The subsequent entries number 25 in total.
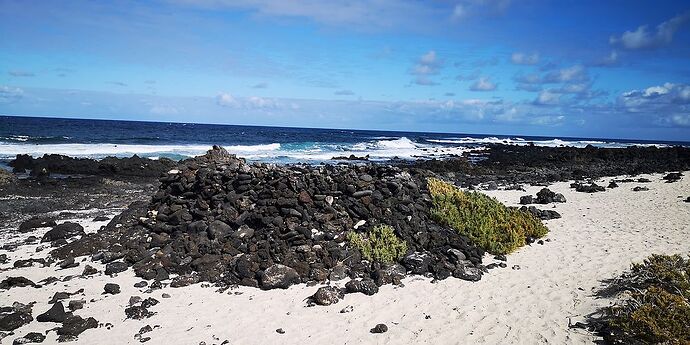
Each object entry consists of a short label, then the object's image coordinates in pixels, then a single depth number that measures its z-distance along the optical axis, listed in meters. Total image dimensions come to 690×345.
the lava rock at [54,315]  6.90
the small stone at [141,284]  8.32
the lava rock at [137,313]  7.10
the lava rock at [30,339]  6.27
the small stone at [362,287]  7.99
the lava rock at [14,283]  8.21
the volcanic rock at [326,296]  7.54
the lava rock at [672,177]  22.82
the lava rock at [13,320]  6.66
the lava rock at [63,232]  11.26
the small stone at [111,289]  8.00
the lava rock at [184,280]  8.34
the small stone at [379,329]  6.56
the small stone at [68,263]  9.37
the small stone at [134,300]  7.56
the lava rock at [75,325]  6.52
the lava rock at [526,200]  16.59
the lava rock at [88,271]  8.94
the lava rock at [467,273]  8.67
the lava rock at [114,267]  8.92
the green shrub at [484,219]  10.41
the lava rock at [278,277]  8.24
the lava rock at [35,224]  12.38
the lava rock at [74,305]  7.32
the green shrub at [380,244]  9.32
